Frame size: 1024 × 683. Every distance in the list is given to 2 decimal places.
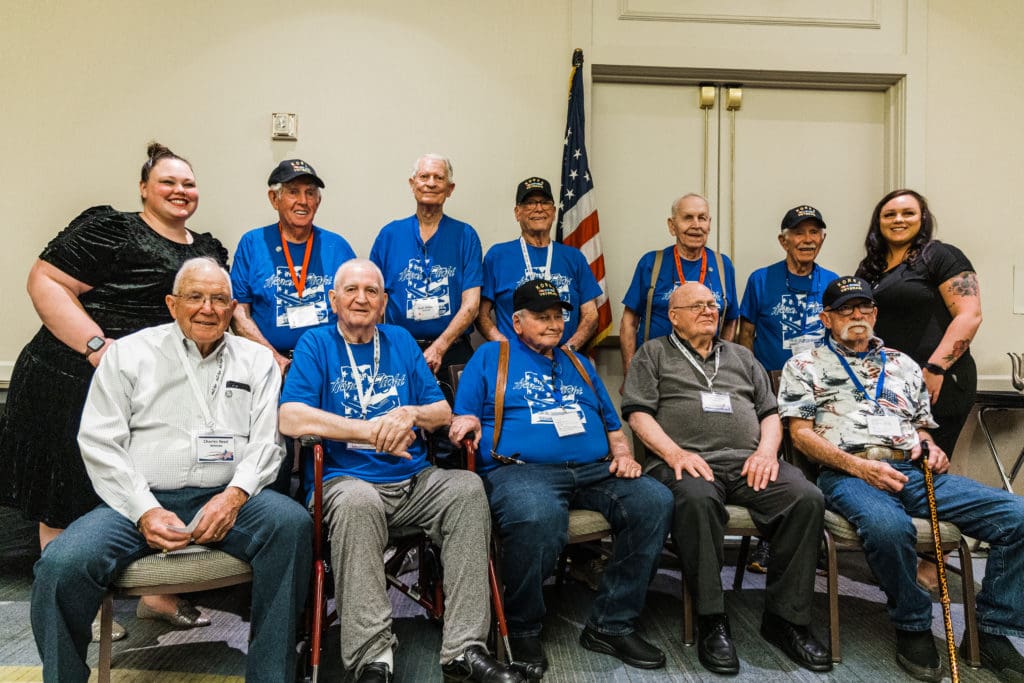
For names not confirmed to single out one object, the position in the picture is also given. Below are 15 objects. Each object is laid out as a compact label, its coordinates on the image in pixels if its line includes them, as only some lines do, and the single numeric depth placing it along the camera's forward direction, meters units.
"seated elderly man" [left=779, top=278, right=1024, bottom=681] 2.21
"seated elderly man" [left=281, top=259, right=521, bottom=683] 1.93
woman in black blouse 2.78
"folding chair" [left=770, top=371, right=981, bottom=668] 2.24
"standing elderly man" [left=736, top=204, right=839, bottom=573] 3.13
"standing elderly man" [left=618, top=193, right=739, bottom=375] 3.21
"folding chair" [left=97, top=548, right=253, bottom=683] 1.79
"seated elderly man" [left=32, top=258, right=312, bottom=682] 1.73
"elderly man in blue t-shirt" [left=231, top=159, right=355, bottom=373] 2.68
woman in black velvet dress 2.28
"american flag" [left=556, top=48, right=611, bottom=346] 3.61
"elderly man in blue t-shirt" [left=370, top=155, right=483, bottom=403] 2.95
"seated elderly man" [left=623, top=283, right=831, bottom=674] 2.26
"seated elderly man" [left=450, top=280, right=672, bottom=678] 2.17
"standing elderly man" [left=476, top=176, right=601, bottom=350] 3.11
